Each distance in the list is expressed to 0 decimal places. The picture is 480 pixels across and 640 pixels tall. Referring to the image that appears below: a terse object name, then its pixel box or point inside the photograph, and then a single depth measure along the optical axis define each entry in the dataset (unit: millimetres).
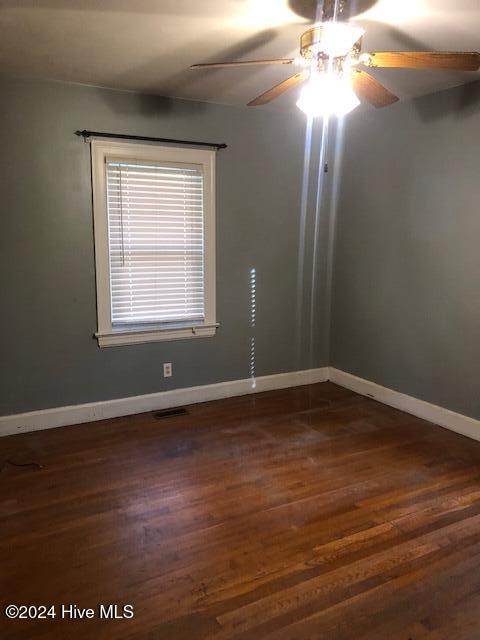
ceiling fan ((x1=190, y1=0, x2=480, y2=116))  1984
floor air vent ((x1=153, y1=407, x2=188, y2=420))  3672
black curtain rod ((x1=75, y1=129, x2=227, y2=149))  3251
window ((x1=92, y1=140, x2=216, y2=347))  3424
